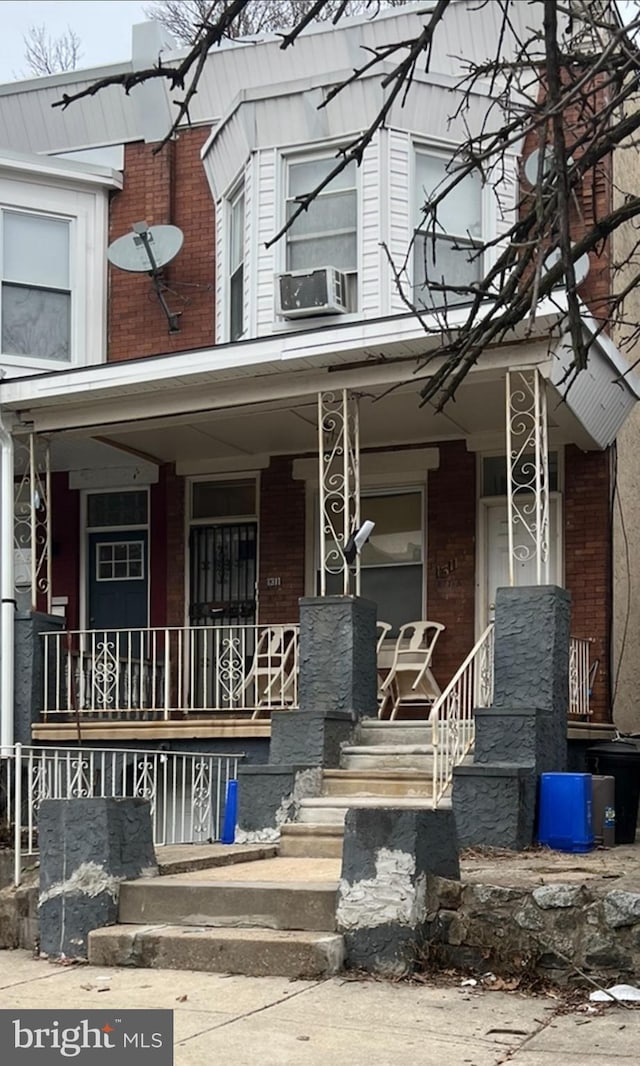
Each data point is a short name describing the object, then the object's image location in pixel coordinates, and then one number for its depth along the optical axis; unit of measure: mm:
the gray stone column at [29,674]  13266
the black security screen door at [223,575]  15289
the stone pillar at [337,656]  11766
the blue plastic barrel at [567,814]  10039
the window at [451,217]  14367
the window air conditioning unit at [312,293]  14102
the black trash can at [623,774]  11055
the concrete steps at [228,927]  7199
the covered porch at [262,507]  12336
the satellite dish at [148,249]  15594
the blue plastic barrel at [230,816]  11281
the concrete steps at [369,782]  10328
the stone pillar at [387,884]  7172
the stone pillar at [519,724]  9992
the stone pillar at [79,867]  7914
